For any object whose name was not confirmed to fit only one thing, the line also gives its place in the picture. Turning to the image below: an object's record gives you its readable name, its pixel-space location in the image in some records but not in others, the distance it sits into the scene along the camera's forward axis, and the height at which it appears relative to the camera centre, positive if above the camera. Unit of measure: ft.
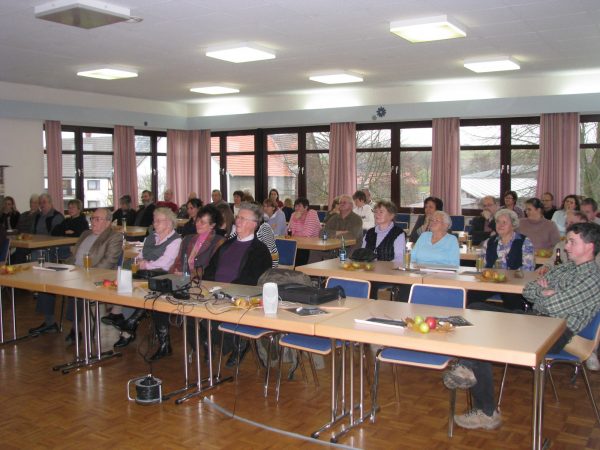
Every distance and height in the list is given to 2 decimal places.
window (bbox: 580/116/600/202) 34.01 +1.64
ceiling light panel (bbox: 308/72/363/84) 31.65 +5.94
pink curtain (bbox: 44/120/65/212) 37.32 +2.16
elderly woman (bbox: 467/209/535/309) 17.46 -1.80
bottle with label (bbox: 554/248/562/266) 18.36 -2.14
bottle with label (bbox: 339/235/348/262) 19.67 -2.10
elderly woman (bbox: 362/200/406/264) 19.84 -1.54
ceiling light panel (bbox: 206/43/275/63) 24.12 +5.64
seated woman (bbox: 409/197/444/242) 28.12 -0.86
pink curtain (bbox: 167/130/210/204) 46.06 +2.14
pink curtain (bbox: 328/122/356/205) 39.99 +2.02
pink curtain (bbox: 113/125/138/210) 41.27 +1.96
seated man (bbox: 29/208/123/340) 18.88 -1.67
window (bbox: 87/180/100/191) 40.83 +0.58
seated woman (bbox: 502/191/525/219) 30.91 -0.61
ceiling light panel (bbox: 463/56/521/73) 27.75 +5.75
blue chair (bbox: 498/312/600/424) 12.17 -3.26
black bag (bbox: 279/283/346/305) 12.68 -2.16
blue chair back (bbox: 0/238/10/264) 22.47 -1.97
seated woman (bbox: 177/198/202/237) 23.87 -0.91
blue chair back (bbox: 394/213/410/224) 38.01 -1.77
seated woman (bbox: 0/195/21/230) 31.91 -1.05
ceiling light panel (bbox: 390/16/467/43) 20.22 +5.45
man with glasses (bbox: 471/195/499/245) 26.78 -1.61
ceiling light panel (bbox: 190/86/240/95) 36.09 +6.09
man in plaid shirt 12.00 -2.26
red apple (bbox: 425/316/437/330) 10.38 -2.25
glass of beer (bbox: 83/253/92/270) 17.75 -1.96
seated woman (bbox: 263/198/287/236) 30.45 -1.53
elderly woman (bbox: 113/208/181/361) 17.87 -1.84
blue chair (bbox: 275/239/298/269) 22.62 -2.27
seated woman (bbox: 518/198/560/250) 23.04 -1.53
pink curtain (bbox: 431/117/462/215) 36.58 +1.60
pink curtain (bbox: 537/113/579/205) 33.42 +1.75
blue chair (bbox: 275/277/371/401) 12.83 -3.20
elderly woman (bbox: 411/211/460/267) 18.04 -1.70
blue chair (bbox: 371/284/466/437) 11.66 -3.21
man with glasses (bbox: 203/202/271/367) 16.12 -1.79
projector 13.78 -2.08
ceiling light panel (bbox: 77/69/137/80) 29.84 +5.94
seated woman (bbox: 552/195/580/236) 29.12 -1.07
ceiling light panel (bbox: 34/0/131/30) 17.80 +5.38
